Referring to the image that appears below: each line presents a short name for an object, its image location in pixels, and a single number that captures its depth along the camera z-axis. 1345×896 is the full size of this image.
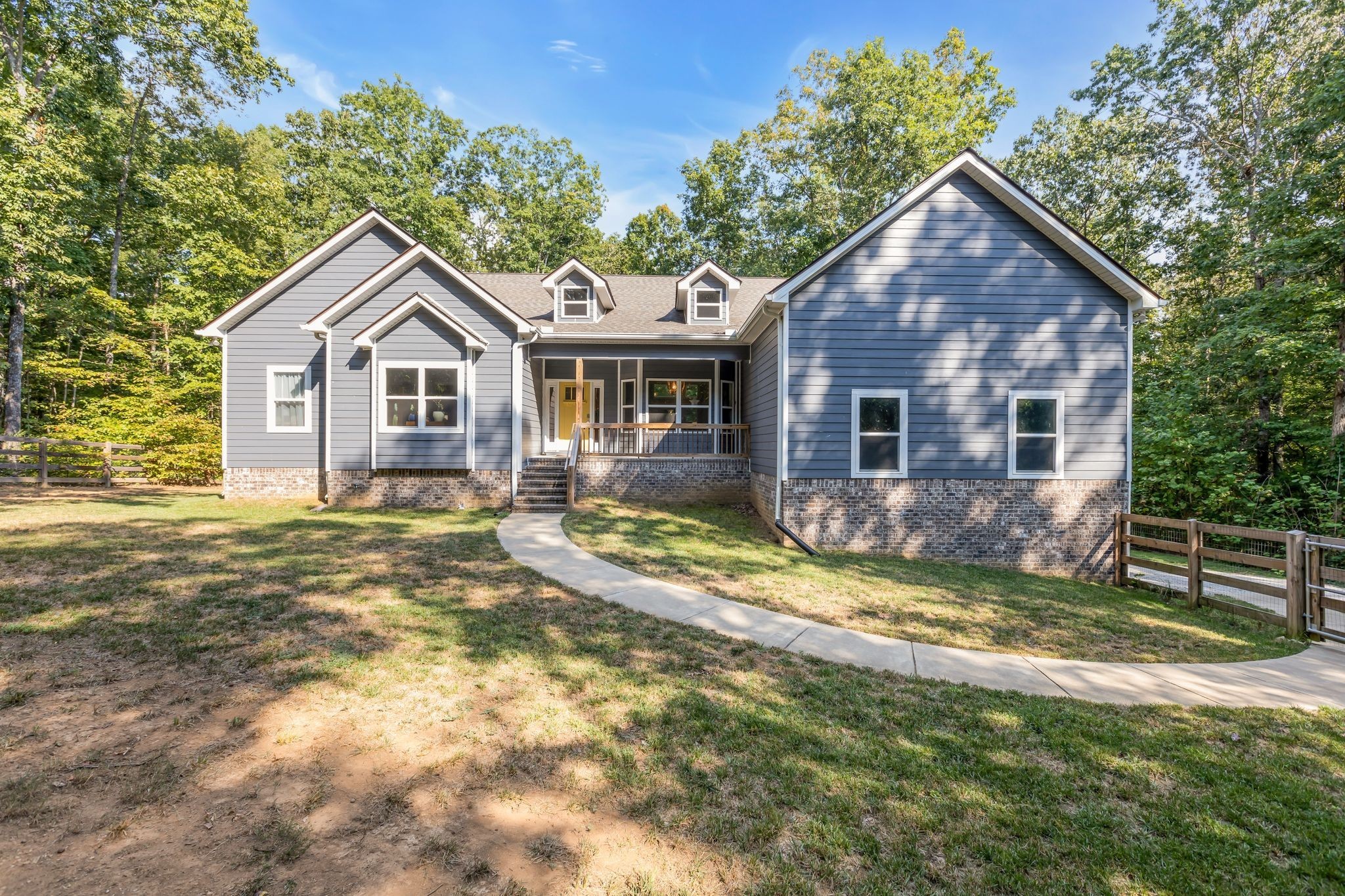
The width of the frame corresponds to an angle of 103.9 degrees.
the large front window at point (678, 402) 16.36
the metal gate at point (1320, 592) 6.10
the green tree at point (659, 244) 31.62
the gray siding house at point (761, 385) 10.23
